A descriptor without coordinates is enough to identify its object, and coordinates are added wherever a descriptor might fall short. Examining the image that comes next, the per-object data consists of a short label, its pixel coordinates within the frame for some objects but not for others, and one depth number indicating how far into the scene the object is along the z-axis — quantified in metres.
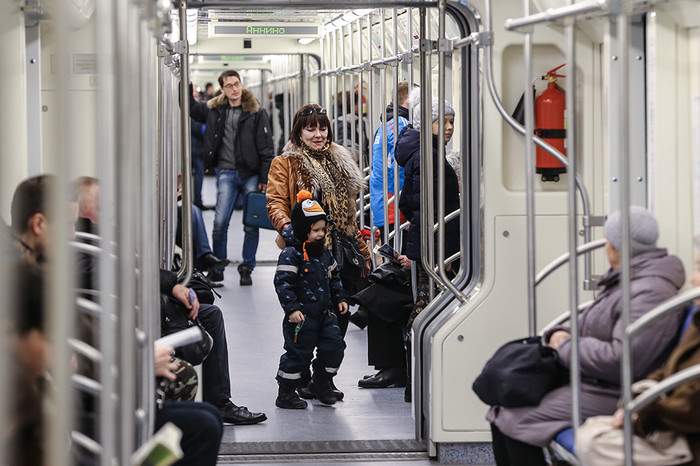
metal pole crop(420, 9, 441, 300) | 9.28
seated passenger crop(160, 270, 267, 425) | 9.75
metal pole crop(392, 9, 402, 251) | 11.96
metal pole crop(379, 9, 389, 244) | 13.23
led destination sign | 19.75
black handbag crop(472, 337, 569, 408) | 6.57
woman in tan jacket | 11.53
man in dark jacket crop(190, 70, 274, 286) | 18.83
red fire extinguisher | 8.88
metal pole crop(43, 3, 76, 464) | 3.70
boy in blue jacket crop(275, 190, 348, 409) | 10.34
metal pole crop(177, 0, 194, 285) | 8.64
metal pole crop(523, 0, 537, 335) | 6.61
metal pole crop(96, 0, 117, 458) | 4.09
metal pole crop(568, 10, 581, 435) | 5.98
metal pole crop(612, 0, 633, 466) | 5.49
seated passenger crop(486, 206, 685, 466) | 6.02
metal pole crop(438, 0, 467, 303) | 9.05
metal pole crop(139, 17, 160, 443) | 5.39
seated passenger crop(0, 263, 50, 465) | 3.71
